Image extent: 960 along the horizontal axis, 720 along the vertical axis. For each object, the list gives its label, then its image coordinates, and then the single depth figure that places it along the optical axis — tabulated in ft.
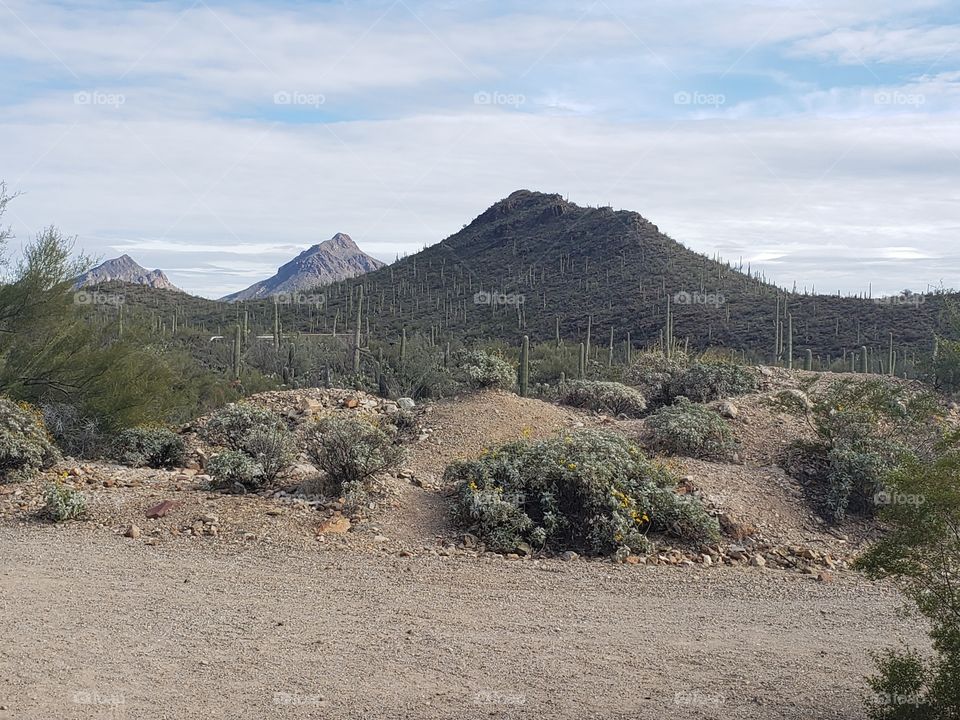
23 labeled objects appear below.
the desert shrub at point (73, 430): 45.37
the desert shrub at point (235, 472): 35.50
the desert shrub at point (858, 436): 35.99
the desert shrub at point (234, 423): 46.52
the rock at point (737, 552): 30.48
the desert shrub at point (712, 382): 56.44
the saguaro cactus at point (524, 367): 67.97
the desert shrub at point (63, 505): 32.40
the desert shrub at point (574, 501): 30.71
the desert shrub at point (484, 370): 50.29
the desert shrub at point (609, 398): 55.62
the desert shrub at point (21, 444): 37.32
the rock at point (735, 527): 32.42
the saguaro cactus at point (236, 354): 90.14
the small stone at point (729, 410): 46.25
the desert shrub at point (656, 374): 59.31
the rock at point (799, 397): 43.91
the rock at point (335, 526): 30.96
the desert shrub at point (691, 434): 41.16
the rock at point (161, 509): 32.35
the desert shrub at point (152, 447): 44.19
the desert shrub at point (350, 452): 34.94
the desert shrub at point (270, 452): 36.65
